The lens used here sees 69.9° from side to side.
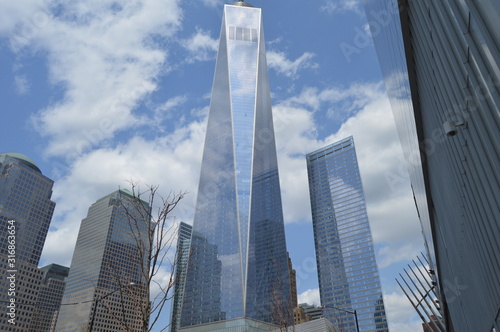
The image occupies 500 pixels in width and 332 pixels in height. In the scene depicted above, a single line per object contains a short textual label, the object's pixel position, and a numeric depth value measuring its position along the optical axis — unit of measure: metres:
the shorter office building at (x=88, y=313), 167.25
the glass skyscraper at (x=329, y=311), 189.26
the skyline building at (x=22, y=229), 139.62
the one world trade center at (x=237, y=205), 144.00
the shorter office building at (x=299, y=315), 143.88
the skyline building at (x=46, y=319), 189.07
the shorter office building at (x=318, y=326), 52.29
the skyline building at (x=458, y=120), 5.30
